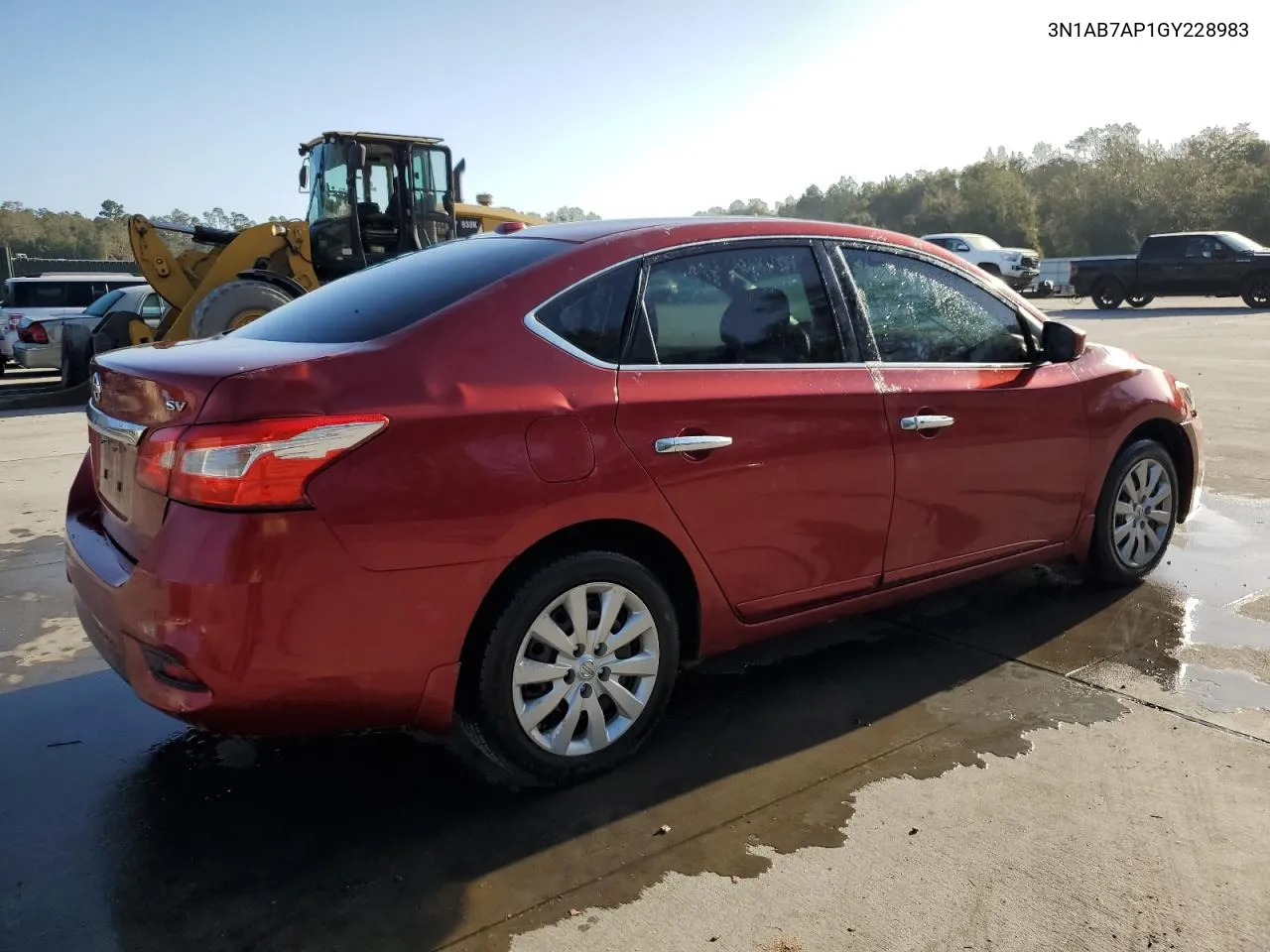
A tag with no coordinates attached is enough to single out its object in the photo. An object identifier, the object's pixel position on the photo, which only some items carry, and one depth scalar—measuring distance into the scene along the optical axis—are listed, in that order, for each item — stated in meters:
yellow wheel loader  12.48
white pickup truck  30.70
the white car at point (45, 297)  17.92
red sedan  2.54
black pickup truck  25.00
